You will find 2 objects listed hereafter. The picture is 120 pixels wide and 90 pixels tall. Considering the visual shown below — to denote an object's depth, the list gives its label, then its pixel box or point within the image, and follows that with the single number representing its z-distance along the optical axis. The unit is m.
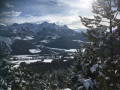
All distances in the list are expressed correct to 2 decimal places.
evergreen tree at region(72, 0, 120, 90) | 5.23
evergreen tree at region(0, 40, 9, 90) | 17.66
